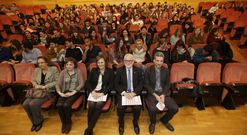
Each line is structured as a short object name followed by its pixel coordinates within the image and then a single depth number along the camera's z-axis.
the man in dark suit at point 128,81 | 2.06
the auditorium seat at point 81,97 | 2.02
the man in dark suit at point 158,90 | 1.98
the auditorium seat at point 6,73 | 2.44
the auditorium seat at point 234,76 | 2.33
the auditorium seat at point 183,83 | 2.23
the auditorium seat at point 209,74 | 2.38
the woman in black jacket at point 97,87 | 1.97
